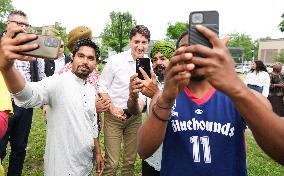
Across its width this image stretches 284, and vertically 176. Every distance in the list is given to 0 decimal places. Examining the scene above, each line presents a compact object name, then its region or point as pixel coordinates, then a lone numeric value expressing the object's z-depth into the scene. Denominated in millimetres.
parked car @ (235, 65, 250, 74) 53956
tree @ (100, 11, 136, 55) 54169
